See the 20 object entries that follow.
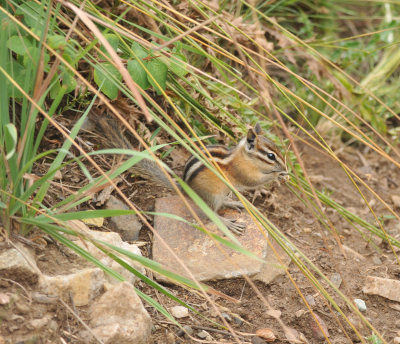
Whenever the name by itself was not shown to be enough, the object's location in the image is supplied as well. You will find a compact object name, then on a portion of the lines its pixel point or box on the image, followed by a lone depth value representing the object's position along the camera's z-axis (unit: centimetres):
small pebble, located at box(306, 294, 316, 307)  696
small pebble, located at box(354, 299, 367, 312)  701
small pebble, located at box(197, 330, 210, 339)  598
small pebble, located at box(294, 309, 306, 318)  674
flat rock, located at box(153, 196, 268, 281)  686
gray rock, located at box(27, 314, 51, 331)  485
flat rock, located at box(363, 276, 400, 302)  718
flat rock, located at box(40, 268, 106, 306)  526
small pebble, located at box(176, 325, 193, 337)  595
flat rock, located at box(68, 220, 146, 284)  586
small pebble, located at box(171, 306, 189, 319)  619
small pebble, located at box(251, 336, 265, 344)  617
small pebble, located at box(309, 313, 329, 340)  649
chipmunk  755
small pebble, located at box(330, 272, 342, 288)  739
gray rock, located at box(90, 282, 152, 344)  514
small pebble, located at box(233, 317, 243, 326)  638
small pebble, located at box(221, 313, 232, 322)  640
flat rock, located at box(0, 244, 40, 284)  518
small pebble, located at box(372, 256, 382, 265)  797
